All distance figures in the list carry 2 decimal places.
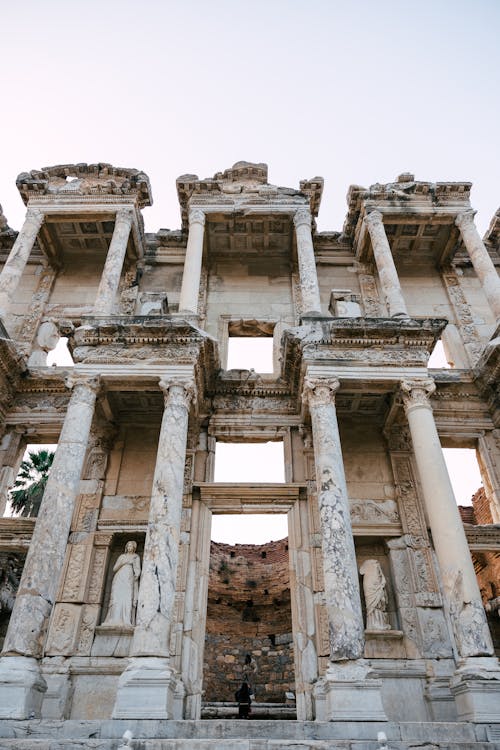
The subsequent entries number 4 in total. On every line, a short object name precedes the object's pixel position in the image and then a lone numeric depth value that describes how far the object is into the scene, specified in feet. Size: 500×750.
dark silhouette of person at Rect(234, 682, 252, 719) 44.86
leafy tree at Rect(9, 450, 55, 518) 82.17
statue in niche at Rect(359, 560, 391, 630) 35.53
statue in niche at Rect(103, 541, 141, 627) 35.32
